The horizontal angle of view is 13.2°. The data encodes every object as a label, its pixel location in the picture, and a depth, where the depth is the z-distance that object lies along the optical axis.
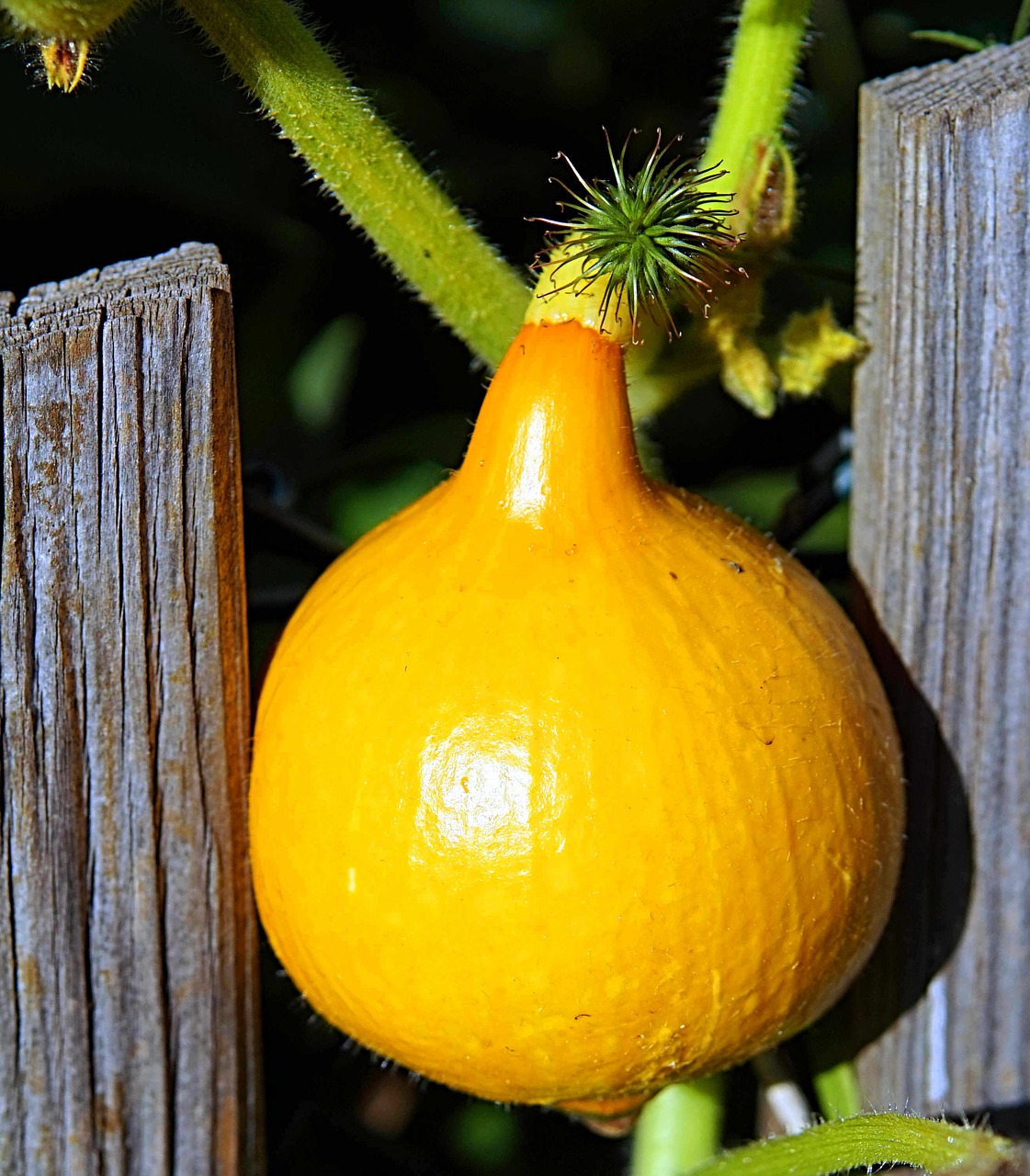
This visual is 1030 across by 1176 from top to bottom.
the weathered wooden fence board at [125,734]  0.55
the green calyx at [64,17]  0.53
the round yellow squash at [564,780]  0.54
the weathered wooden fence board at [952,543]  0.57
